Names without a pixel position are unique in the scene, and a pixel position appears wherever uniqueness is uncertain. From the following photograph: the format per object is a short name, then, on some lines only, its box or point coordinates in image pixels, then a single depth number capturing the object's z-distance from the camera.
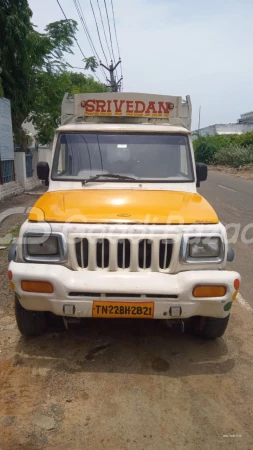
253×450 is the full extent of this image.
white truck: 3.10
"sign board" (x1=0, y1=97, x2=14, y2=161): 12.37
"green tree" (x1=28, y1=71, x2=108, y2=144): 16.92
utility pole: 23.25
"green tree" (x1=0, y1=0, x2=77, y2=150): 12.51
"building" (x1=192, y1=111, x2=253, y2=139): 59.53
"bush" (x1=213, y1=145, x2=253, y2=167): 33.50
